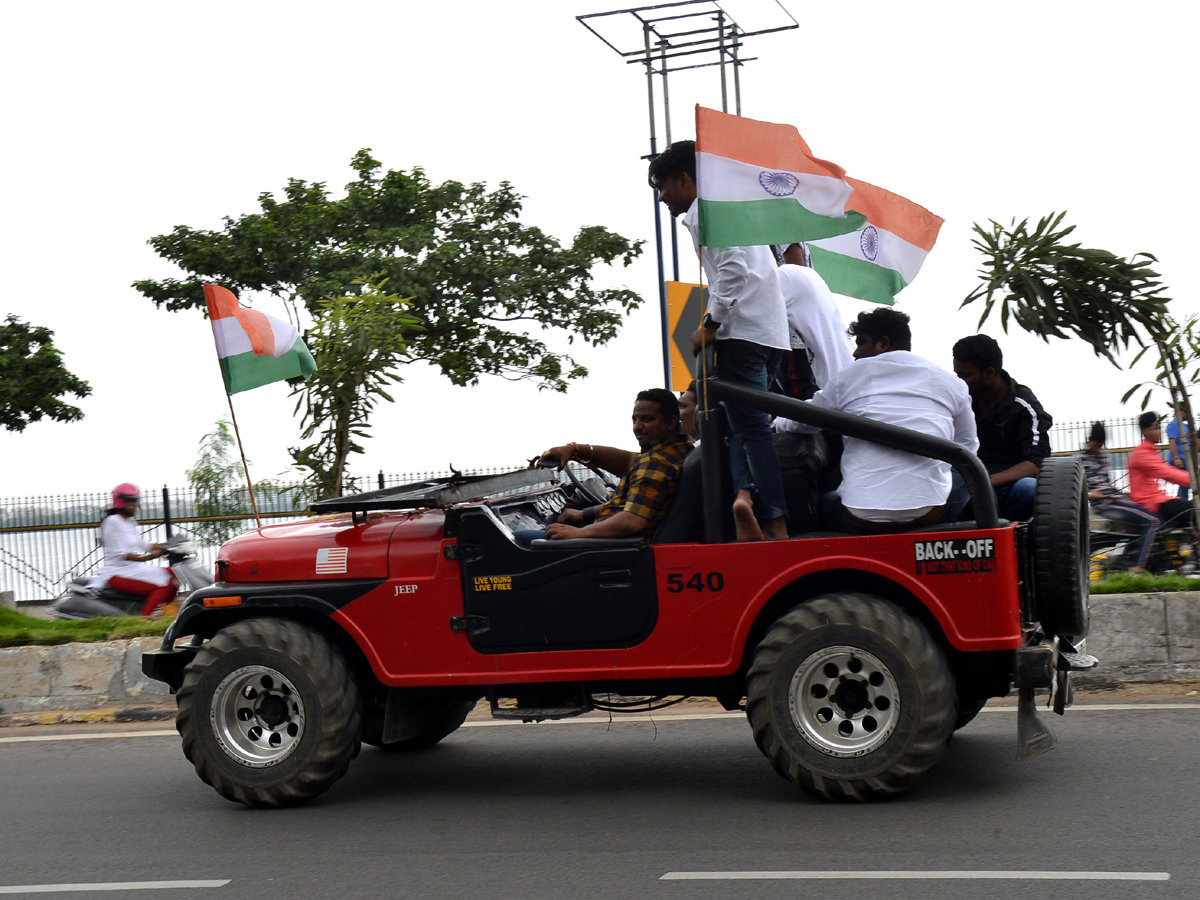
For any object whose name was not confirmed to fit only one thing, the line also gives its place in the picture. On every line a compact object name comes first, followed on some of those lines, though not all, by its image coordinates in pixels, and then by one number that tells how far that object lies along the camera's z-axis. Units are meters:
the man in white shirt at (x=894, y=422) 5.39
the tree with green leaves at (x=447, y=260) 25.34
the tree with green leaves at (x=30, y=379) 28.89
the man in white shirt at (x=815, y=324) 6.14
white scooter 11.30
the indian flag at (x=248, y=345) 7.85
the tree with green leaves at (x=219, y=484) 19.95
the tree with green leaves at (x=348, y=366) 12.73
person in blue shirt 10.51
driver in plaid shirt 5.76
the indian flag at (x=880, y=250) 6.57
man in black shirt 6.13
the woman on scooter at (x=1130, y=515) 10.71
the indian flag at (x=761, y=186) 5.53
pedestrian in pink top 11.55
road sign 12.50
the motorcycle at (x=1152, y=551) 10.33
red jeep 5.30
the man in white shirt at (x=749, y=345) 5.57
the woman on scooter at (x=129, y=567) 11.36
